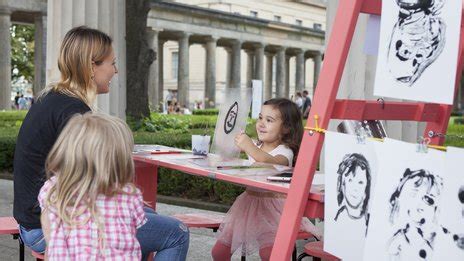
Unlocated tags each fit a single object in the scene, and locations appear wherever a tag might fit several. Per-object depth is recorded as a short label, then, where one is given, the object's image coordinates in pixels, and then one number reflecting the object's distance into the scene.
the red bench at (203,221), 4.98
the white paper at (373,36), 3.31
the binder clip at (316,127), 3.14
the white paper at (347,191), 2.97
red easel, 3.11
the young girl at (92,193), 2.97
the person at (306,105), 30.33
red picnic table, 3.29
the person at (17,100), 53.30
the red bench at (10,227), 4.42
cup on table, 5.13
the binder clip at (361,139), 2.96
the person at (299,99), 32.16
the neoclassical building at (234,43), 46.50
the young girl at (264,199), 4.52
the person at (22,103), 50.12
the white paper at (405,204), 2.63
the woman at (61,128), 3.63
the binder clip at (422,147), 2.63
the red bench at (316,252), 3.85
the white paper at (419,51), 2.88
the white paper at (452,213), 2.48
